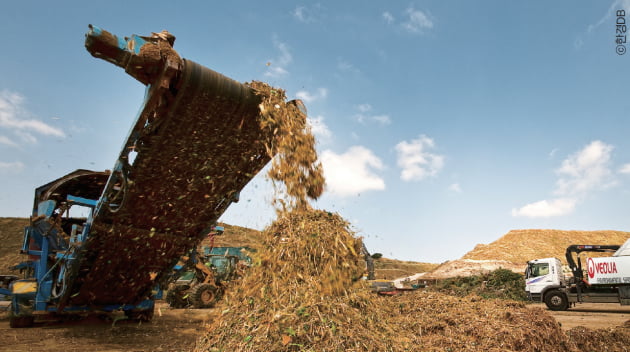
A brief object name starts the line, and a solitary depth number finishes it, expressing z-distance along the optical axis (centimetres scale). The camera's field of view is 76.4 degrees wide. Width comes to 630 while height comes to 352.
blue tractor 1104
